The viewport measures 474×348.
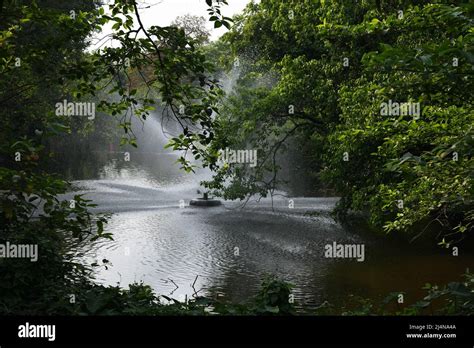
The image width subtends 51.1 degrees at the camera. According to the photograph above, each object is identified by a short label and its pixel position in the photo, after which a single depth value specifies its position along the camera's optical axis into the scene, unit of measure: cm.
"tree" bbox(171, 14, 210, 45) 4711
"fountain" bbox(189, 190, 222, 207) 2469
